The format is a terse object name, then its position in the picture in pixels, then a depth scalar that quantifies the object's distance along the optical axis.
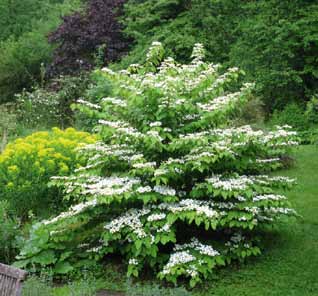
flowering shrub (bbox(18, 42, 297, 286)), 5.43
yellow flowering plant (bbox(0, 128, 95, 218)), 7.28
